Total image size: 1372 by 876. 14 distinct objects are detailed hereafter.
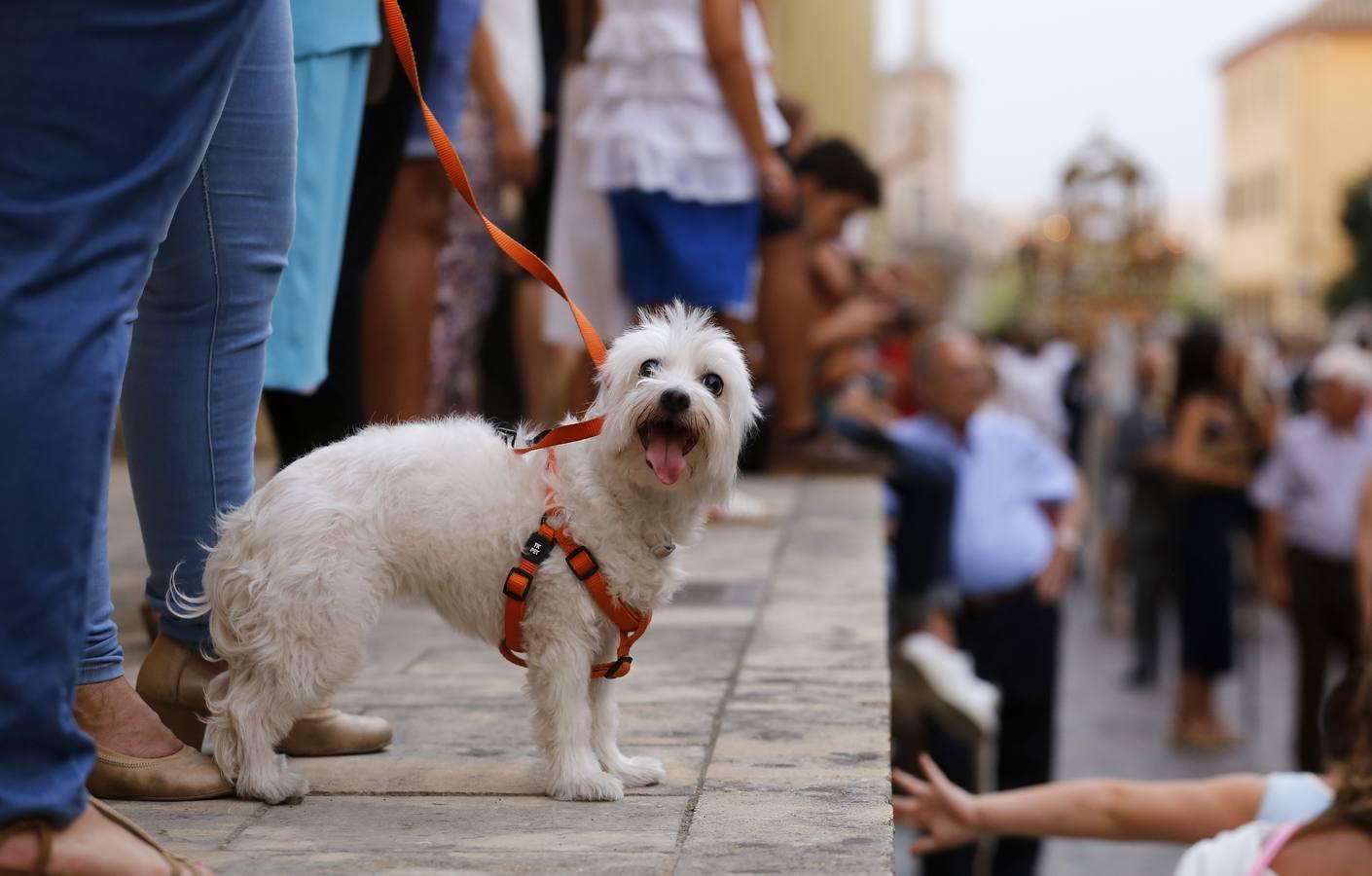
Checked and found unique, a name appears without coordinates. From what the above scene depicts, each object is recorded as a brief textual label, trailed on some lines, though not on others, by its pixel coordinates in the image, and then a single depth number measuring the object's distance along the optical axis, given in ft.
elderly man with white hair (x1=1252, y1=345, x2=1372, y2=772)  35.96
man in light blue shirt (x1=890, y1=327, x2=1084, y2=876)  28.48
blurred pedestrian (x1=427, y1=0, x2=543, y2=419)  18.02
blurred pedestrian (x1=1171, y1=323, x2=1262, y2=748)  40.86
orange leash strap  9.71
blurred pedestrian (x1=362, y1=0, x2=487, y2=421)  15.79
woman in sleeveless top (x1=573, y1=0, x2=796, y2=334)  20.03
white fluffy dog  9.20
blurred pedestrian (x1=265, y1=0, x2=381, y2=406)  12.21
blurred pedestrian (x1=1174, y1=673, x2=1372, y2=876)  9.73
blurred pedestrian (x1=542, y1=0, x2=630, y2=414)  21.49
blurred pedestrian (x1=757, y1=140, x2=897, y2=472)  23.90
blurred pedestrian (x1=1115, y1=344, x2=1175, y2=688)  46.16
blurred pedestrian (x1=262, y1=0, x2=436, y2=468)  13.70
